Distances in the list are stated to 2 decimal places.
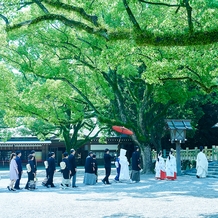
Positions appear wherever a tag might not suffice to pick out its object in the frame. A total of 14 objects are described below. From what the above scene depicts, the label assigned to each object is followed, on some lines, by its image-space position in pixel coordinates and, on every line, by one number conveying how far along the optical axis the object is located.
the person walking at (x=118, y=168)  20.03
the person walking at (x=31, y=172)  16.11
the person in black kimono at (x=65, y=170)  15.92
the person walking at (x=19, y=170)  16.61
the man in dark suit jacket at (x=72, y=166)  16.67
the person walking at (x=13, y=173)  16.16
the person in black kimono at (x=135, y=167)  18.91
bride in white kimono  20.02
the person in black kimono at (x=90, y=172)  17.86
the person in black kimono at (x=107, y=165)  18.69
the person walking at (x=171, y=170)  21.08
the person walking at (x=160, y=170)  21.41
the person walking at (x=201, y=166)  22.08
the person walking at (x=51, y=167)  16.91
